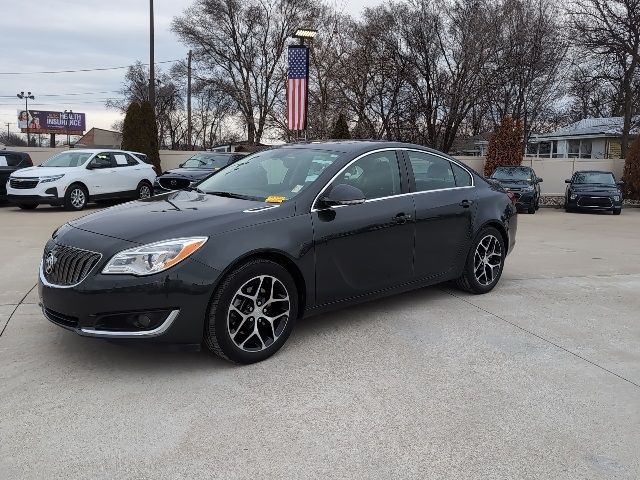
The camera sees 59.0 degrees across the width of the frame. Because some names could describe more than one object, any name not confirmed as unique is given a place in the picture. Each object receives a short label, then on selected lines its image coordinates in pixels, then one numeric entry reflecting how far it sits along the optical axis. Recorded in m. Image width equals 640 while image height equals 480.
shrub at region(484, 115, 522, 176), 22.36
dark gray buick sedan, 3.53
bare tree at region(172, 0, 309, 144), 37.91
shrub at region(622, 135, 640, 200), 22.83
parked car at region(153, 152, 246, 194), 14.74
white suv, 13.83
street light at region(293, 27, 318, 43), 14.80
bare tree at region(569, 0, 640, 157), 24.72
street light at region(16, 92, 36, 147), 71.25
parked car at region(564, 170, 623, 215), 18.73
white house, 37.84
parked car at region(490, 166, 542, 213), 18.11
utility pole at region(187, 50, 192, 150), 38.84
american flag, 14.38
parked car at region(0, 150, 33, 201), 15.06
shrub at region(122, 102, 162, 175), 22.19
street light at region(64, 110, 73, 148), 79.29
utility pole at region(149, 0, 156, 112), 24.03
